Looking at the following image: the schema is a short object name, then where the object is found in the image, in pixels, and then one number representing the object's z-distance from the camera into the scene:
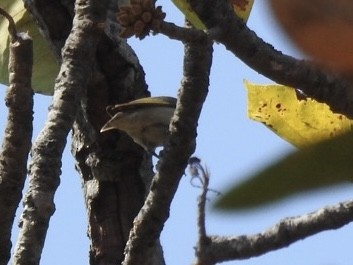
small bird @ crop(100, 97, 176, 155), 4.78
